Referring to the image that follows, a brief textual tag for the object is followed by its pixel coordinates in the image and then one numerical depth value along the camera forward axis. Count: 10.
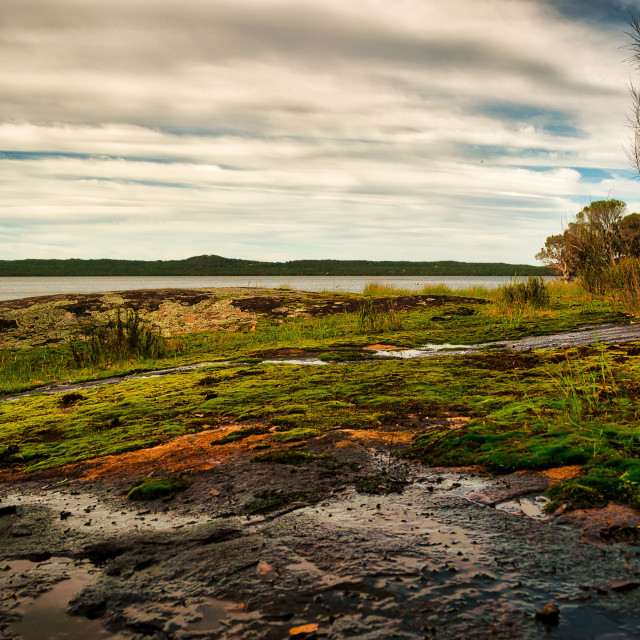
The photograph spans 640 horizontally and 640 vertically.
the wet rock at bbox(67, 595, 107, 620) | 1.91
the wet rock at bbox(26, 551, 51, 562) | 2.39
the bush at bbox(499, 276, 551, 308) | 13.46
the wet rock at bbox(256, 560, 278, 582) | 2.05
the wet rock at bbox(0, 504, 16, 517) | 2.95
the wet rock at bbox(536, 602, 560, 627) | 1.66
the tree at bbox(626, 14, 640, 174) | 12.60
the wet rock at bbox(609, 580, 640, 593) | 1.80
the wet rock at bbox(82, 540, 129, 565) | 2.36
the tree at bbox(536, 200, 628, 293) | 13.57
